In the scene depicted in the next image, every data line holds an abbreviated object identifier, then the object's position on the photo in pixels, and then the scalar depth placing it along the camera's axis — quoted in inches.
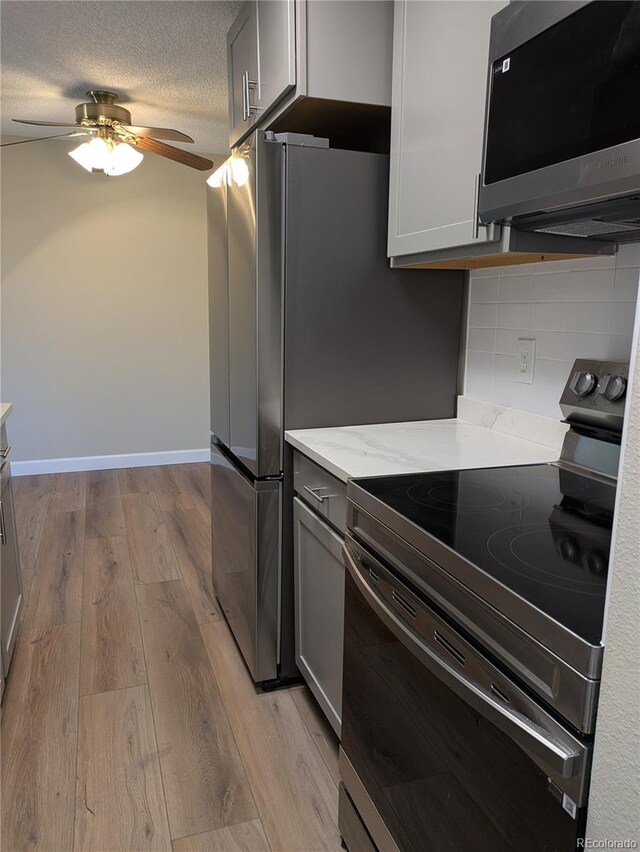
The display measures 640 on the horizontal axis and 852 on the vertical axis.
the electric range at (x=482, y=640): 29.5
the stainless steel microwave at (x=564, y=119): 37.6
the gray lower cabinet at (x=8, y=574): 79.0
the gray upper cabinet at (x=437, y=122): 54.5
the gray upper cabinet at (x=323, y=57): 68.8
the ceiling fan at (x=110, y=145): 121.3
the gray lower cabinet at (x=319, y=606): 63.1
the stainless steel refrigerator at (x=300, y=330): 69.5
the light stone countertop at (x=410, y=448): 58.3
